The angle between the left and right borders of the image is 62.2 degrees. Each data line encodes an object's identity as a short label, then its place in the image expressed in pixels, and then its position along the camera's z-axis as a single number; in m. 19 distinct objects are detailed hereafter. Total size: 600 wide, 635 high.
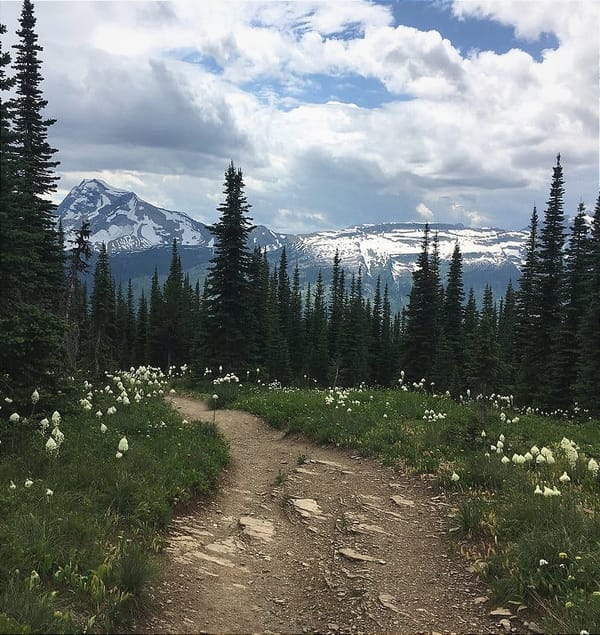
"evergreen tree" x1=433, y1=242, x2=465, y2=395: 39.61
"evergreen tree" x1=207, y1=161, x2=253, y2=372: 30.66
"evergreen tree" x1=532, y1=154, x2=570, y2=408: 31.19
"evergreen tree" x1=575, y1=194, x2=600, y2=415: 25.78
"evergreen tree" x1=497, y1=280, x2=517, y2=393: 14.87
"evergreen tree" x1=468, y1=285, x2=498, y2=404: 14.08
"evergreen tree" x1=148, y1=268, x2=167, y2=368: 63.62
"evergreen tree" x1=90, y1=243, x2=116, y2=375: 47.25
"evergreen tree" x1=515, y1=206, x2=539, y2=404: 34.73
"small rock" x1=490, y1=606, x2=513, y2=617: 5.73
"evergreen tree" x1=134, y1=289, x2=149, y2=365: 72.38
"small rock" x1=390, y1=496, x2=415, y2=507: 9.43
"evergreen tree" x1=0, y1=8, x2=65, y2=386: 9.55
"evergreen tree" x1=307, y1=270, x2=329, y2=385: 64.19
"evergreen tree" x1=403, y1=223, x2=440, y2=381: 44.94
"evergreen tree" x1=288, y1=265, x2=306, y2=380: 69.28
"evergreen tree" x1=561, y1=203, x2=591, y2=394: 30.53
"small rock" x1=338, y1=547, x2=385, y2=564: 7.30
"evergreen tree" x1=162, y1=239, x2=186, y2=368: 62.50
